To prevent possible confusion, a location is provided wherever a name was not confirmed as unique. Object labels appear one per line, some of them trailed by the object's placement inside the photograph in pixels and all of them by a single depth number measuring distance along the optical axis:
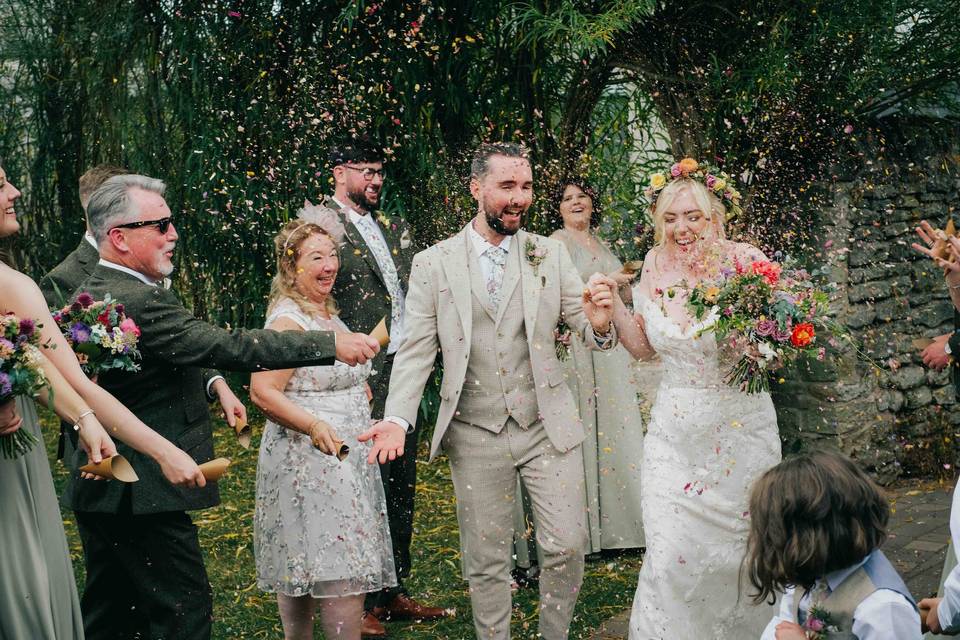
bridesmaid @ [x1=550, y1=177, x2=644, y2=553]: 6.22
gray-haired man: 3.72
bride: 4.17
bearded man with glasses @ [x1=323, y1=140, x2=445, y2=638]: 5.29
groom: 4.41
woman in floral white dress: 4.16
